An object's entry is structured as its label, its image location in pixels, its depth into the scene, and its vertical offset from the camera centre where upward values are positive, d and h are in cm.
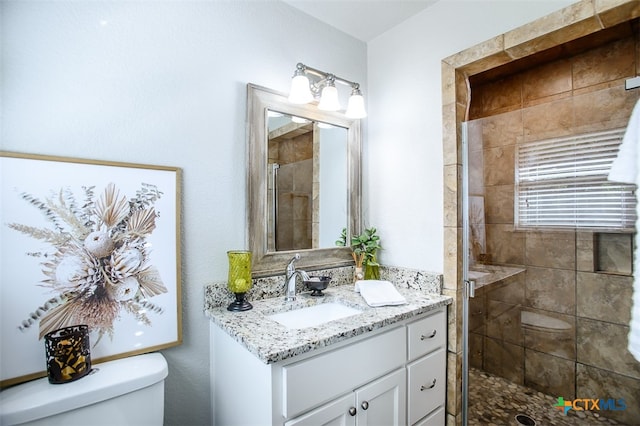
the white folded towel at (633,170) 119 +15
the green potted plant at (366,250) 184 -26
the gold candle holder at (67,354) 94 -46
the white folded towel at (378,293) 142 -43
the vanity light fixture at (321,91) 152 +64
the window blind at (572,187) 128 +9
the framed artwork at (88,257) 97 -17
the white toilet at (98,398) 86 -58
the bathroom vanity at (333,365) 98 -61
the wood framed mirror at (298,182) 151 +15
